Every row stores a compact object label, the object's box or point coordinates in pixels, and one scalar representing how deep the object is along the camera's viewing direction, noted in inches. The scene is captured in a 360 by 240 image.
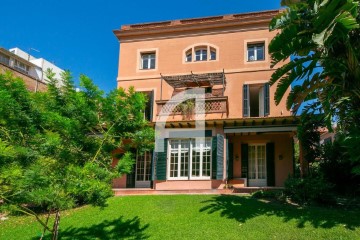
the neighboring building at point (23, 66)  1228.1
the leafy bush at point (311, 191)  447.5
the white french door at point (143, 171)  720.3
